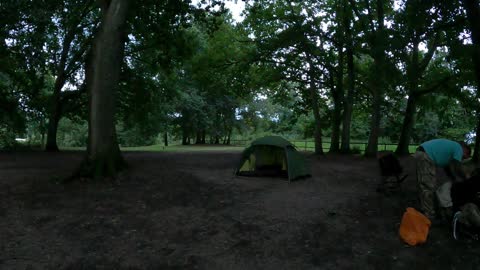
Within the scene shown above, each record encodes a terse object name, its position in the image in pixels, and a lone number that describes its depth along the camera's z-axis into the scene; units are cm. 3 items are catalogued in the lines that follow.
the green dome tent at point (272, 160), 1155
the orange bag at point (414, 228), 521
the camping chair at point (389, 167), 842
